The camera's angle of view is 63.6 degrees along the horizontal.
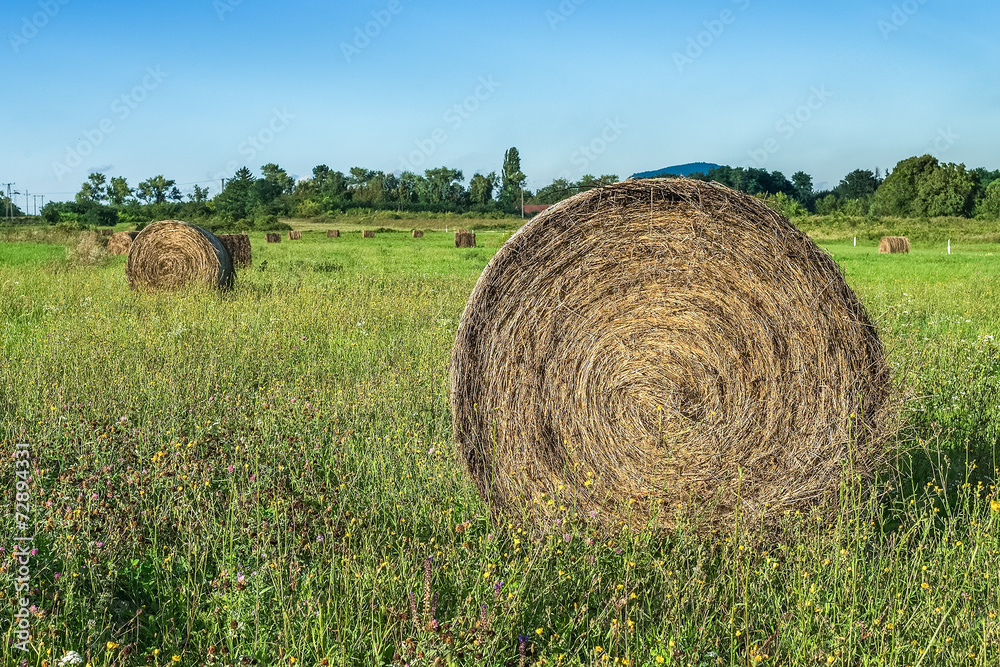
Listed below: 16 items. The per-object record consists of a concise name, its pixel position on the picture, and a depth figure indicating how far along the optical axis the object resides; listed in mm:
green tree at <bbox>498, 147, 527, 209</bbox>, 98500
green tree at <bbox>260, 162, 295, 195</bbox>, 105312
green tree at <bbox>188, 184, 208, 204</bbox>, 95938
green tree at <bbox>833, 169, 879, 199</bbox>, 105688
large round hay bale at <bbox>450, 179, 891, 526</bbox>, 4441
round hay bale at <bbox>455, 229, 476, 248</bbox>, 38125
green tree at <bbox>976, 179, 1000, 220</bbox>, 63025
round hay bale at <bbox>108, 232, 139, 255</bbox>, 30172
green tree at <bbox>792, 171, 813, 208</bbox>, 99688
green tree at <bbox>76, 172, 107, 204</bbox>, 104981
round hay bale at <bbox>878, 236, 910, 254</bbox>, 34375
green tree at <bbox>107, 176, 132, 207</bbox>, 107062
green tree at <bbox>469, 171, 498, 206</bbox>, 107162
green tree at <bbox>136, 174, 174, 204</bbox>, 117812
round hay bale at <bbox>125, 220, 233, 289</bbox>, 15922
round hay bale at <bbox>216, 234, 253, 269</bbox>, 24269
